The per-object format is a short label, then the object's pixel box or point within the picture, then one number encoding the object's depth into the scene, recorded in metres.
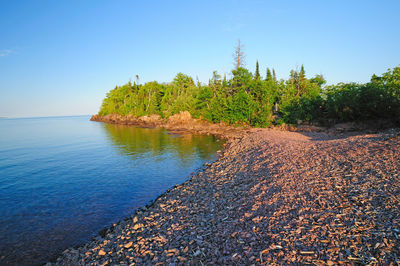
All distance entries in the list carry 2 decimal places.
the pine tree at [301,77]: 47.42
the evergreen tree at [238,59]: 59.60
